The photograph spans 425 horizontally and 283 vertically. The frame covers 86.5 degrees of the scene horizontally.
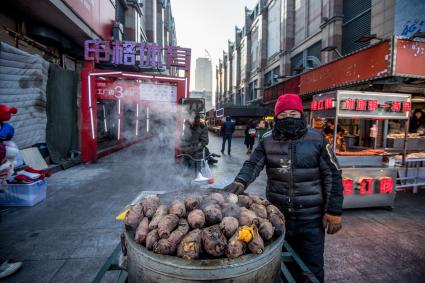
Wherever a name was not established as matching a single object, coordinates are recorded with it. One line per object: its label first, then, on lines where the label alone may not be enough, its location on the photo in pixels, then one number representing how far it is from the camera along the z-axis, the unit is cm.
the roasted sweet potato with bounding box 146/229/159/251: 151
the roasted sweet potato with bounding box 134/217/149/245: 158
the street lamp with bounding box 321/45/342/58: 1073
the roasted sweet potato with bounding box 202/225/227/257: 144
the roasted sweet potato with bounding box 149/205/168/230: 163
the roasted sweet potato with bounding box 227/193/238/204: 201
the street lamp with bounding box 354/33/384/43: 786
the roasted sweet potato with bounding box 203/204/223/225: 168
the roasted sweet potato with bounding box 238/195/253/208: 205
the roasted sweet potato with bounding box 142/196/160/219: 184
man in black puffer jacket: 223
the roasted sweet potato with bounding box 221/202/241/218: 176
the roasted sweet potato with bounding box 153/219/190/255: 145
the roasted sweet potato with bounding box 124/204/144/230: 179
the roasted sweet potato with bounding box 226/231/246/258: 142
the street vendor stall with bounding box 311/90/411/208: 480
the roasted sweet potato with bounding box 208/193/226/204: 199
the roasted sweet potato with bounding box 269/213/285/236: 173
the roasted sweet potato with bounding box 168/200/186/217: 176
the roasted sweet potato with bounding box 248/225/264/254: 147
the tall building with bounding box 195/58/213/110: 11530
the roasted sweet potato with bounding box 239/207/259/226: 168
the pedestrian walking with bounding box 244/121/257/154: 1254
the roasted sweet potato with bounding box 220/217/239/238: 156
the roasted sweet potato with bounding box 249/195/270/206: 210
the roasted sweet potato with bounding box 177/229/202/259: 141
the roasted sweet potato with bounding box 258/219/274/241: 163
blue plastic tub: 468
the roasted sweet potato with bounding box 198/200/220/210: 185
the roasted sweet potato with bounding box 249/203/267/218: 188
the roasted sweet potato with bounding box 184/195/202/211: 190
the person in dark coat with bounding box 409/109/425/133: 984
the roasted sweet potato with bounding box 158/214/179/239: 152
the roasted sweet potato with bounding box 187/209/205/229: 164
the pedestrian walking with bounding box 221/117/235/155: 1280
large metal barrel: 135
